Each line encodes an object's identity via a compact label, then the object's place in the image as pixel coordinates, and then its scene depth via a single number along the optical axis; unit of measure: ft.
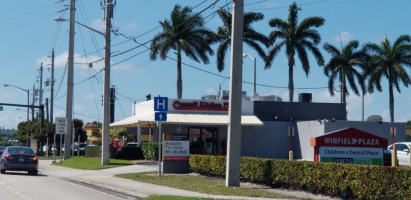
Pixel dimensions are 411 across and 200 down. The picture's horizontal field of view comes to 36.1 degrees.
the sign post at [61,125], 145.07
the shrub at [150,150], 134.21
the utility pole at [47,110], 279.73
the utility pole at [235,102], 70.33
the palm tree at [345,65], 210.59
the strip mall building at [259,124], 142.92
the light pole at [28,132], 301.84
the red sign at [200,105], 147.84
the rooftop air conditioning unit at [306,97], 162.91
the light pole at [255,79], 186.99
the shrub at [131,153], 143.02
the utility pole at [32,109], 332.80
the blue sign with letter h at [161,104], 82.69
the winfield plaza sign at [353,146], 63.21
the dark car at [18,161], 99.91
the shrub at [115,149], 142.82
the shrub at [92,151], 162.20
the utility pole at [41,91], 307.54
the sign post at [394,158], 66.81
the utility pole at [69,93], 152.97
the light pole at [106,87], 119.96
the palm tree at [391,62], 206.80
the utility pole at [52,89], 236.18
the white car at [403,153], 105.52
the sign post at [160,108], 82.38
